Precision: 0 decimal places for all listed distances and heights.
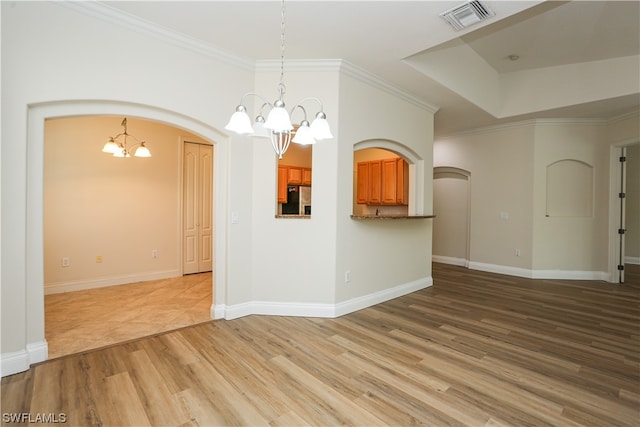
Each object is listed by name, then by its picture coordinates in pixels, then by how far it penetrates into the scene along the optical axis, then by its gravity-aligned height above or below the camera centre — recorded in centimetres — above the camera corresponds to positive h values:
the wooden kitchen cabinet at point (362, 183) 736 +66
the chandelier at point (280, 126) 182 +53
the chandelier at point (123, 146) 460 +98
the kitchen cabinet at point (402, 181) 658 +63
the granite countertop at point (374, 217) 390 -9
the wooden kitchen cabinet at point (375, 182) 704 +65
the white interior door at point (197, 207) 589 +3
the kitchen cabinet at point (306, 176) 716 +78
